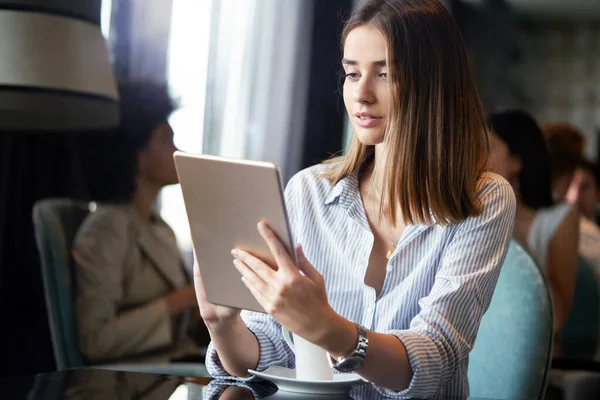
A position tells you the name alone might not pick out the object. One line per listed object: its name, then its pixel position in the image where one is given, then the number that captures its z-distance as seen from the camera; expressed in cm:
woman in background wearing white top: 329
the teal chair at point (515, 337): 185
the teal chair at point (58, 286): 251
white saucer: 154
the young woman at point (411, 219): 168
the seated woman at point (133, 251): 298
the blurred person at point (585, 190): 496
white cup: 158
